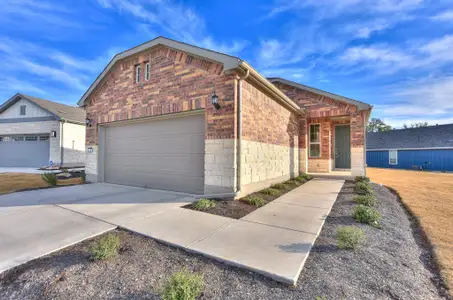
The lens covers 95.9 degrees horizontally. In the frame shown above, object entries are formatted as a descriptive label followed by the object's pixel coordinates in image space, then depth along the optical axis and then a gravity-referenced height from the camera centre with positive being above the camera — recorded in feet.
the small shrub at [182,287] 5.77 -3.94
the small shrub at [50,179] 26.58 -3.32
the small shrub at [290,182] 28.41 -4.07
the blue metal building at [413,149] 68.33 +1.62
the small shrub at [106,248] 8.53 -4.11
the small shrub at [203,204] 16.03 -4.09
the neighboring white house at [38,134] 52.29 +5.30
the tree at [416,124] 170.91 +25.10
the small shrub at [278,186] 24.61 -4.00
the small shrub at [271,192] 21.20 -4.07
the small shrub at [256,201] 17.27 -4.09
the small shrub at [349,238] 9.64 -4.05
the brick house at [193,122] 18.51 +3.70
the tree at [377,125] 171.60 +23.78
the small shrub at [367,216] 13.37 -4.21
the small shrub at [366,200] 17.39 -4.15
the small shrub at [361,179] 29.19 -3.78
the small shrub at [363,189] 21.97 -4.08
